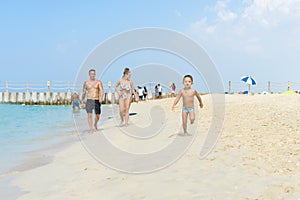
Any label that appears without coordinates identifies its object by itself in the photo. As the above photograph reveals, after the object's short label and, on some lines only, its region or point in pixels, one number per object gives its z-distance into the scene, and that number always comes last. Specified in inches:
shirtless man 392.8
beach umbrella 1055.6
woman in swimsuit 414.6
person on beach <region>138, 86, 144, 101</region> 1185.4
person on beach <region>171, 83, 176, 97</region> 1280.8
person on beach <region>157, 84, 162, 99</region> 1322.3
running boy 319.3
